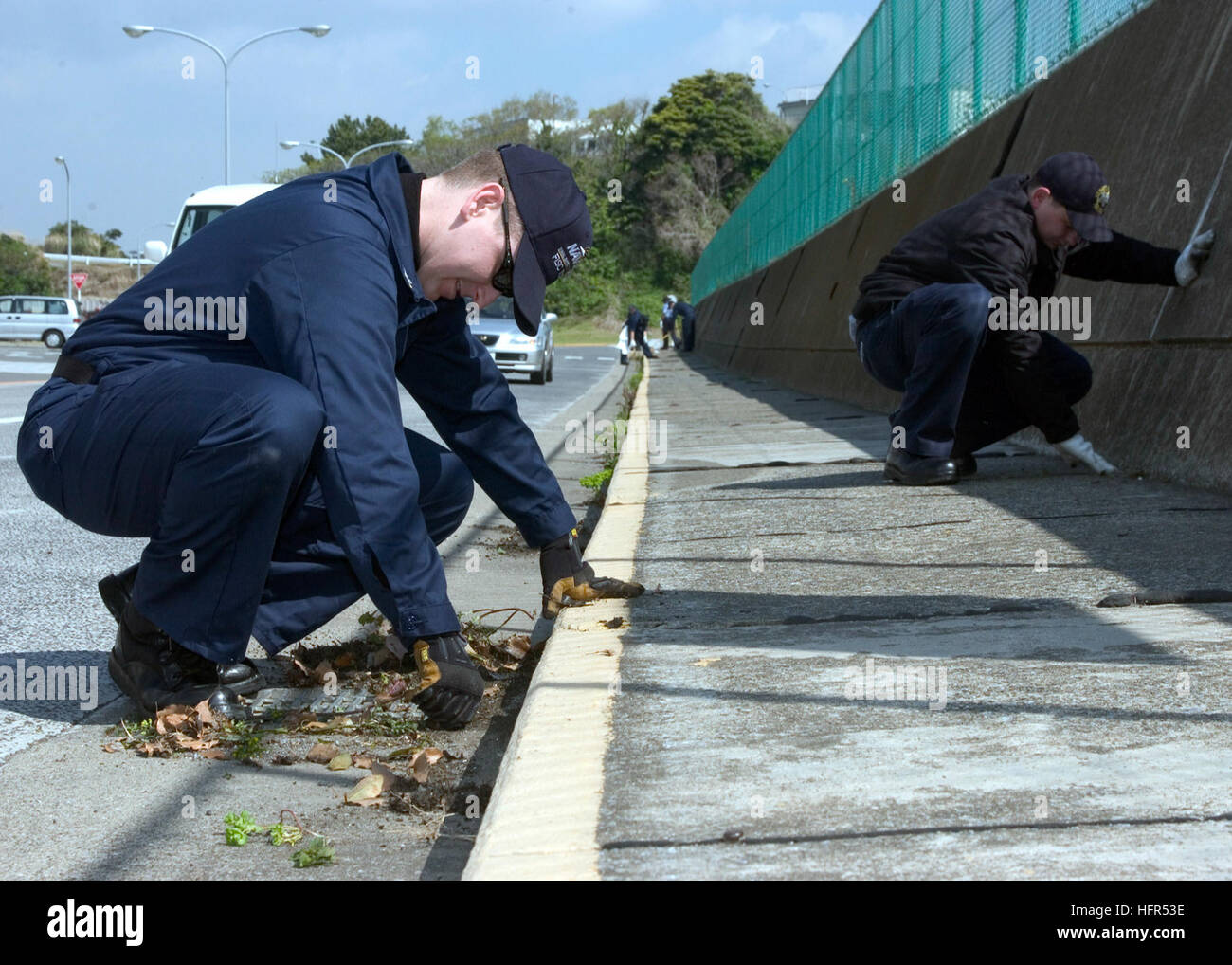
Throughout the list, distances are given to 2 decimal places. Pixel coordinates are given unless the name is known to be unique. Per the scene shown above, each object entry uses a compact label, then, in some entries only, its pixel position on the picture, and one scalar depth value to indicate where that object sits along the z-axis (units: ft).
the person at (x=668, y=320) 145.79
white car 117.29
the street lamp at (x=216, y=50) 95.20
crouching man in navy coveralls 8.34
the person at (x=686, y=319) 124.77
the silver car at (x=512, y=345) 63.52
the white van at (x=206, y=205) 51.98
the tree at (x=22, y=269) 221.46
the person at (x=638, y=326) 100.69
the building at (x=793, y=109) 286.66
